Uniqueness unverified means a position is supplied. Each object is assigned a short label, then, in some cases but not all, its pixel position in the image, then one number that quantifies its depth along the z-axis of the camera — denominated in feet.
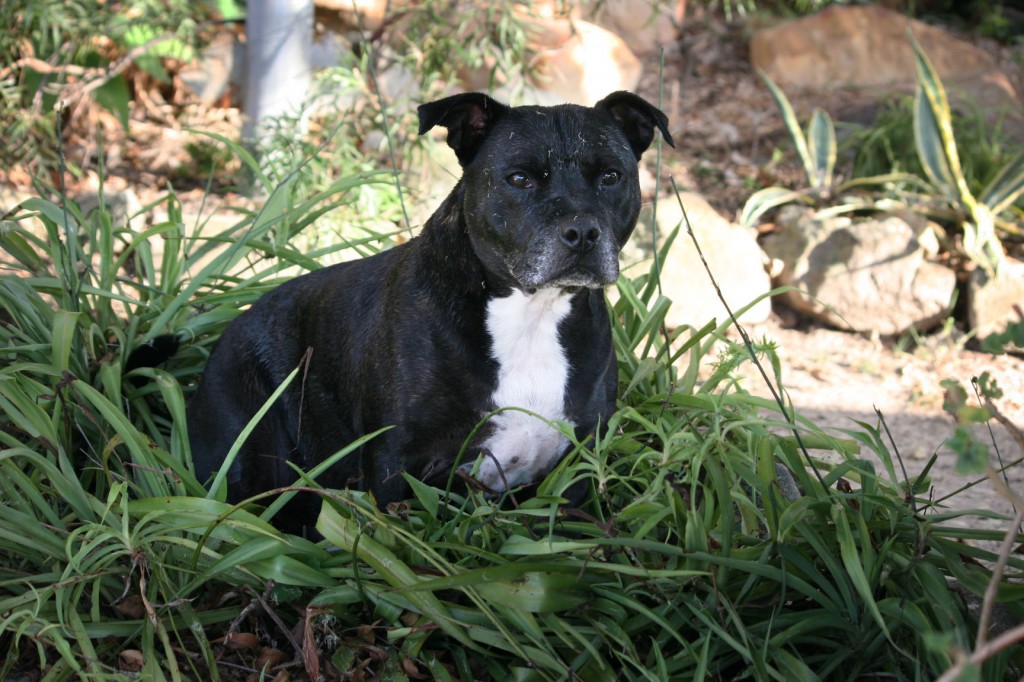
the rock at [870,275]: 18.76
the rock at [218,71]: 22.93
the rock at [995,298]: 18.38
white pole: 19.15
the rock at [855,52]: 26.04
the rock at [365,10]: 22.39
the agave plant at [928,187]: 18.90
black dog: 8.71
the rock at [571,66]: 21.99
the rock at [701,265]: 18.34
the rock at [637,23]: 26.32
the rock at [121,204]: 18.47
